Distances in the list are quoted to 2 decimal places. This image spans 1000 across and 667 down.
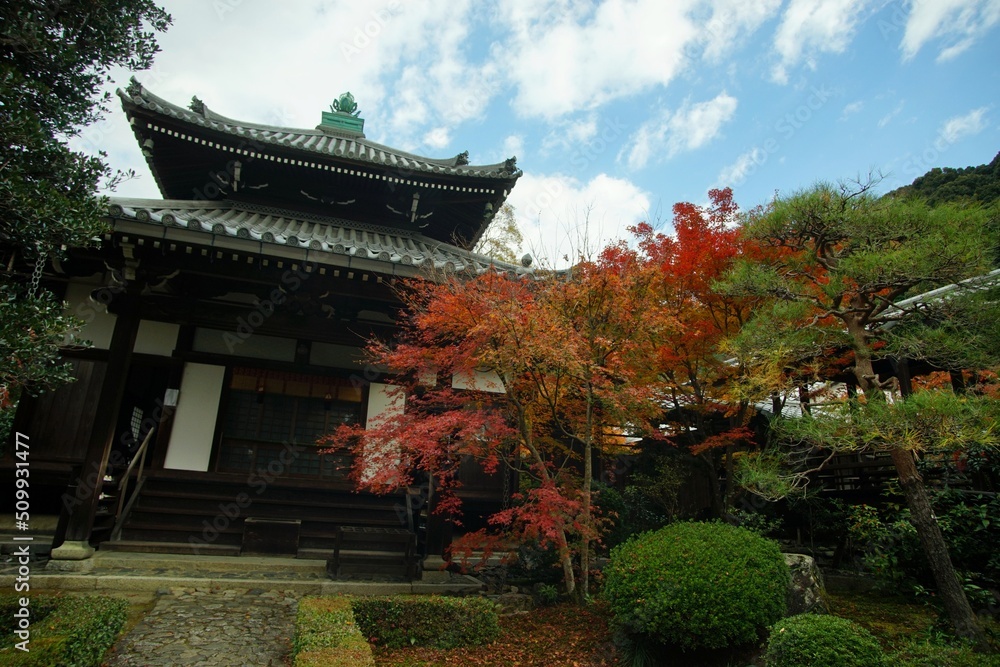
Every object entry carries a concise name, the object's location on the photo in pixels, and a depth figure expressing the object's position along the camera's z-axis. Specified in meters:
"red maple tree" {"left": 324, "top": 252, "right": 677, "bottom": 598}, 7.30
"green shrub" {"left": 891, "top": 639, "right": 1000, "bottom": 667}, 4.93
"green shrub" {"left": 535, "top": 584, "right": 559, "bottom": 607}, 7.80
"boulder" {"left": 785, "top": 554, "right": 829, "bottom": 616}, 6.47
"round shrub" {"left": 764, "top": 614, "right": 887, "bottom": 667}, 4.68
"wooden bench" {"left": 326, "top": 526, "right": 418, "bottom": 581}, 8.28
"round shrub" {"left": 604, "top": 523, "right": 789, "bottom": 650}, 5.62
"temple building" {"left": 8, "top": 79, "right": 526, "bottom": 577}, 8.20
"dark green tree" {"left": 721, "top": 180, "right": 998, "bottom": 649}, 5.86
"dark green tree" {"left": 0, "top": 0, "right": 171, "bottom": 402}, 4.60
